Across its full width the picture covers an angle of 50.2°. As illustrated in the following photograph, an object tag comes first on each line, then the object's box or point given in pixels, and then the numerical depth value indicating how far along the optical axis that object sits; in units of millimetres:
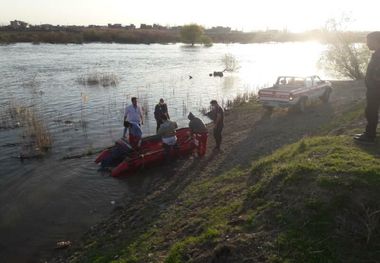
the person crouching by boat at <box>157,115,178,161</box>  13391
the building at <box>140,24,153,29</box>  164000
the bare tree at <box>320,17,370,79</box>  29969
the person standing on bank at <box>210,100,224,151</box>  14166
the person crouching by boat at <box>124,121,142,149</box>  14445
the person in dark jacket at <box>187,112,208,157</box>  14121
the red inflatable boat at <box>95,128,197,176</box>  13438
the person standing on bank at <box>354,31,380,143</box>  8281
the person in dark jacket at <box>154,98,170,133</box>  15719
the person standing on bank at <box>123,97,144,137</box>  14359
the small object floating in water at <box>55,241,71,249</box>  9188
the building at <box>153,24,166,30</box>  160625
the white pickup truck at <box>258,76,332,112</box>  18344
